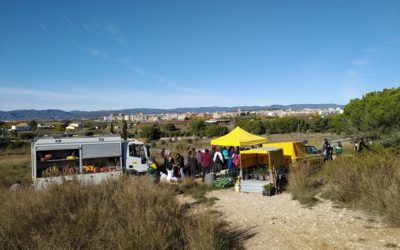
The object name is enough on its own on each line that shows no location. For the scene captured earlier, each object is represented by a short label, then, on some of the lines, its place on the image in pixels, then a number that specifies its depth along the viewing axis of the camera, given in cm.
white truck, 1411
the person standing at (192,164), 1533
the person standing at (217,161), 1620
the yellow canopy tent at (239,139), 1335
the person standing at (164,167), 1574
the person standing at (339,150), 1913
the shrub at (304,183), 1008
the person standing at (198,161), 1582
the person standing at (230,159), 1445
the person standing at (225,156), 1704
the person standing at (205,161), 1513
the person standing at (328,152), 1670
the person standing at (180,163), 1566
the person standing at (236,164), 1423
